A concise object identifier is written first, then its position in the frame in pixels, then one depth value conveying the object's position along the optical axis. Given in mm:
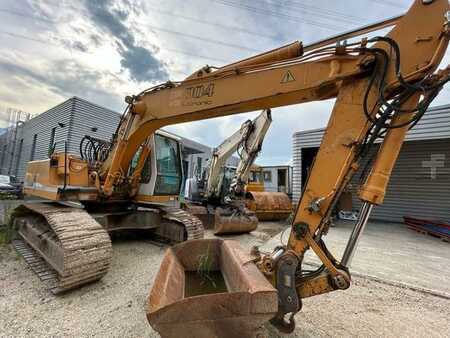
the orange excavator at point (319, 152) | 1481
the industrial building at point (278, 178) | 16469
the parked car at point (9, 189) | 9661
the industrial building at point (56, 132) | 11211
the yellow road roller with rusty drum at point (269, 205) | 8650
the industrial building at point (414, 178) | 9062
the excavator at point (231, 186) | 6301
